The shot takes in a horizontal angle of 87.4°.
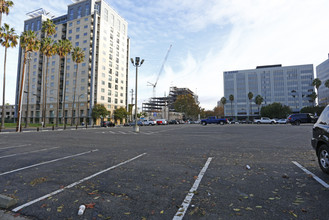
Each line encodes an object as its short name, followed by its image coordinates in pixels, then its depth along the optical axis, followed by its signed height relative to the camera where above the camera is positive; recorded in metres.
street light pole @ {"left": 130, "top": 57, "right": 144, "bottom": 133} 19.61 +6.34
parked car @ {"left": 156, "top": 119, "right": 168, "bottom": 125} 55.41 -1.53
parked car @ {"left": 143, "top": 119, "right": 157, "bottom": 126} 51.88 -1.76
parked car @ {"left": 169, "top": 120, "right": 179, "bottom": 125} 64.04 -1.75
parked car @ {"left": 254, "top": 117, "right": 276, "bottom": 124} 45.98 -0.85
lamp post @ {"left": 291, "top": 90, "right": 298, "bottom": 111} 101.78 +14.70
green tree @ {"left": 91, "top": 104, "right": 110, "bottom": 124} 58.94 +1.69
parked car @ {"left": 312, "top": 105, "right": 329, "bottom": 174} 4.12 -0.54
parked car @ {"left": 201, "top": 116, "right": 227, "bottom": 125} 41.12 -0.81
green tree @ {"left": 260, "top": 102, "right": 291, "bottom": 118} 71.25 +2.93
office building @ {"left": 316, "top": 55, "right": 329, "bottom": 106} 99.86 +25.09
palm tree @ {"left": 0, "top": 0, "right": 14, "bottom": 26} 23.86 +15.44
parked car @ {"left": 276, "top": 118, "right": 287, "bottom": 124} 45.15 -0.79
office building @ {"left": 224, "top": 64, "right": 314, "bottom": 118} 101.94 +19.64
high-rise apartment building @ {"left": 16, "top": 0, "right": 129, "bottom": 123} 63.53 +20.92
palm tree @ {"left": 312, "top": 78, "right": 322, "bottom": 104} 68.02 +14.21
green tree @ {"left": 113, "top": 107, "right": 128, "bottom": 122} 67.00 +1.54
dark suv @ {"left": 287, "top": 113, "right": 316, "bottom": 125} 28.70 +0.02
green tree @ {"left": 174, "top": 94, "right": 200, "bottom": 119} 82.75 +5.96
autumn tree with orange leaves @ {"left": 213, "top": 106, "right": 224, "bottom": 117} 120.50 +4.65
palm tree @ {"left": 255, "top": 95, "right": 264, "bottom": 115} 87.02 +9.06
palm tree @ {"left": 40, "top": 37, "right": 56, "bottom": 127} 30.71 +12.62
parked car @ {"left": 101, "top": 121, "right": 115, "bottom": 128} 44.02 -1.89
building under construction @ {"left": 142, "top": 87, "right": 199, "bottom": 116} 141.75 +14.21
